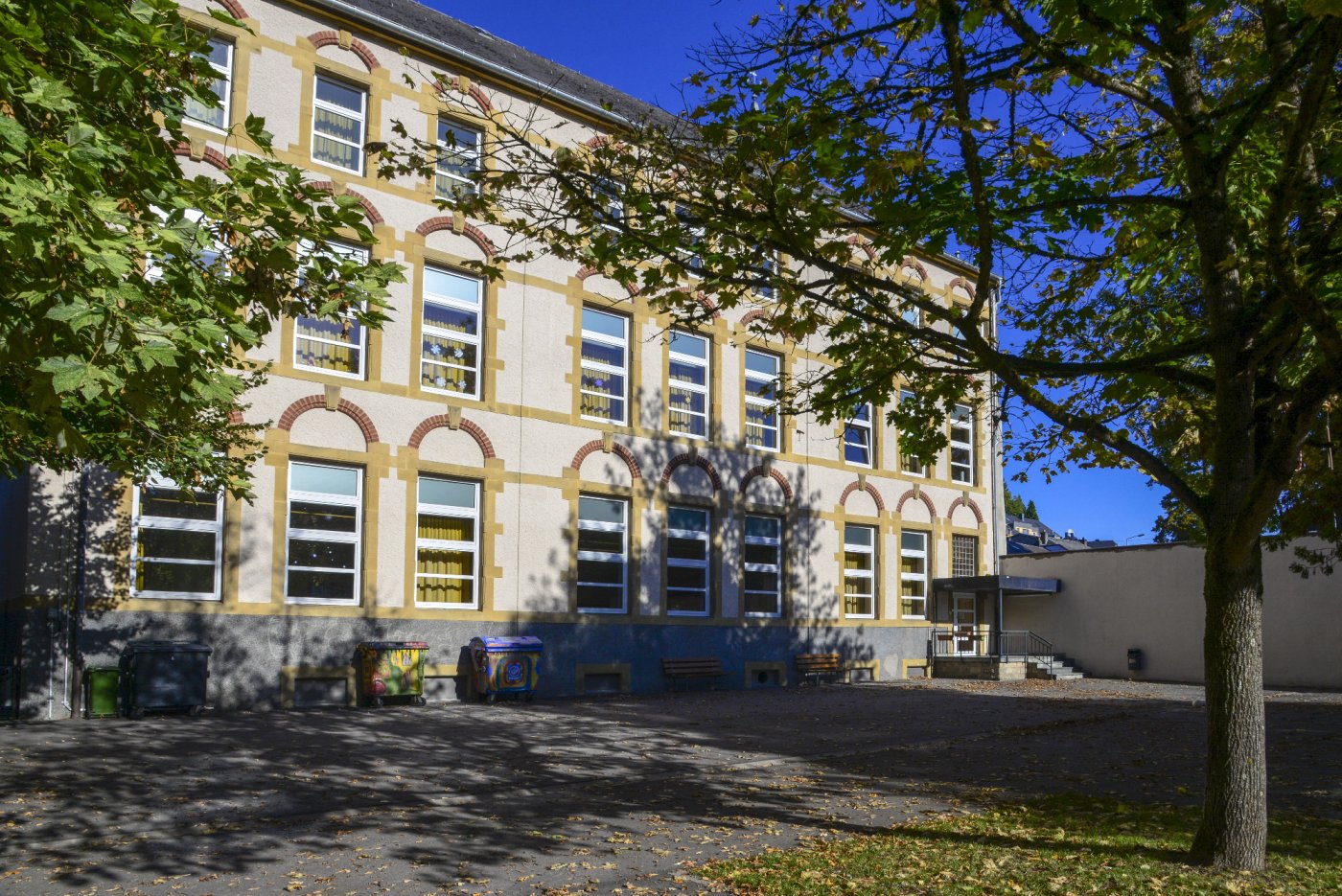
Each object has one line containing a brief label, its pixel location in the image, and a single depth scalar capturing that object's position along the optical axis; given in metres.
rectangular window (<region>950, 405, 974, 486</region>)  30.60
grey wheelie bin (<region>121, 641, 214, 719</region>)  15.38
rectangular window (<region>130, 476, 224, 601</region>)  16.55
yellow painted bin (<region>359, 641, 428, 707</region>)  17.84
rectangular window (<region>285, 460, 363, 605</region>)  18.09
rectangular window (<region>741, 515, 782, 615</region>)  25.02
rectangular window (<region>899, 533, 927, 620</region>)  28.64
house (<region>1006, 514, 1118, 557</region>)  50.19
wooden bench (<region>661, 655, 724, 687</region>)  22.42
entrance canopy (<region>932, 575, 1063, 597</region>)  28.75
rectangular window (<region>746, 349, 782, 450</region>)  25.34
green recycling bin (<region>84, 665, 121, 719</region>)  15.43
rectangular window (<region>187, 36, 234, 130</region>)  17.59
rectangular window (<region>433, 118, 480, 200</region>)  20.09
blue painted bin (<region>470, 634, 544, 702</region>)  19.14
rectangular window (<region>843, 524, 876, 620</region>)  27.30
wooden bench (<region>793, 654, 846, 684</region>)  25.30
